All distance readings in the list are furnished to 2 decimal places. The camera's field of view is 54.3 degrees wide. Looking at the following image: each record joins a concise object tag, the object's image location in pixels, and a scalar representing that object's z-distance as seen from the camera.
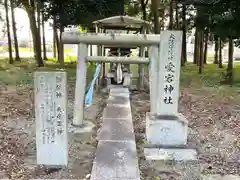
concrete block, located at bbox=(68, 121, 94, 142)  4.23
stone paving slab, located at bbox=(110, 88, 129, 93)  7.35
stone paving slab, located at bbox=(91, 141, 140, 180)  2.87
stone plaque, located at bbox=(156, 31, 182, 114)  3.77
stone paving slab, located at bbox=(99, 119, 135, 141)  3.97
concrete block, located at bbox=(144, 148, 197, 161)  3.52
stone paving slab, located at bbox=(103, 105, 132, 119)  5.07
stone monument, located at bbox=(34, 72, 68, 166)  2.99
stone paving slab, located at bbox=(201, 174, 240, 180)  3.05
